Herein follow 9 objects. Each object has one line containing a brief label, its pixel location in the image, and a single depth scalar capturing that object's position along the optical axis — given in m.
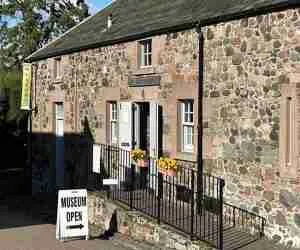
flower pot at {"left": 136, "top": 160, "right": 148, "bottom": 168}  16.14
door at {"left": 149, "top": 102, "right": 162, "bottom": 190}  16.75
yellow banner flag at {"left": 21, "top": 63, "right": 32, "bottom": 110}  26.64
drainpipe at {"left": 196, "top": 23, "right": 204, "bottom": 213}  15.05
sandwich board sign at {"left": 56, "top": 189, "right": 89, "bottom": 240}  14.65
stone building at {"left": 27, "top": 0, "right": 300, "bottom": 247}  12.55
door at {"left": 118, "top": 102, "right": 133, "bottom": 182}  17.94
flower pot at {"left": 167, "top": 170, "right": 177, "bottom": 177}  14.32
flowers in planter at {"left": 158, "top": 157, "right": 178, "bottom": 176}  14.25
